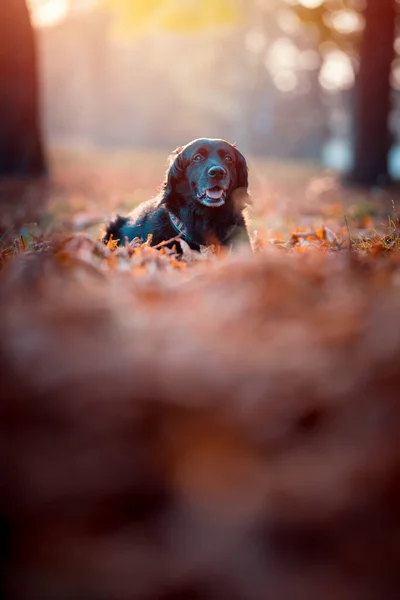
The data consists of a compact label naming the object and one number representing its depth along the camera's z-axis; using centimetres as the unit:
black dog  502
